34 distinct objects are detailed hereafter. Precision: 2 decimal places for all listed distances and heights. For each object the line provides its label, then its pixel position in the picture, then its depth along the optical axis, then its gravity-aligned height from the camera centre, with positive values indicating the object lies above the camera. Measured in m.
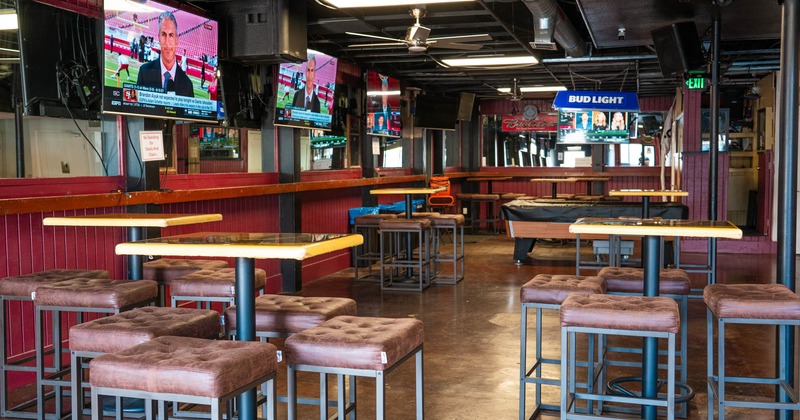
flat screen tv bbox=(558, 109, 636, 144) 15.55 +0.98
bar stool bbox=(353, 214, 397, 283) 9.00 -0.90
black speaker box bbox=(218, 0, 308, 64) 6.54 +1.28
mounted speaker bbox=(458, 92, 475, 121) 14.62 +1.33
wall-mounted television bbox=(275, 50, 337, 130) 7.73 +0.88
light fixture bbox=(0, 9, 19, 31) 4.73 +1.00
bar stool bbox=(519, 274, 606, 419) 4.08 -0.68
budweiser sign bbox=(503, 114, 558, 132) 16.52 +1.07
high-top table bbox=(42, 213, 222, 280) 4.31 -0.26
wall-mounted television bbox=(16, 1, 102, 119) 4.84 +0.78
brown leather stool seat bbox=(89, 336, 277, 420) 2.50 -0.67
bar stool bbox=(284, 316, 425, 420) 2.86 -0.69
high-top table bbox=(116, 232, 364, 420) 3.03 -0.31
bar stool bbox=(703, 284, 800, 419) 3.53 -0.68
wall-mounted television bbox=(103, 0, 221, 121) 5.25 +0.86
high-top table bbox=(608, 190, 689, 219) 7.72 -0.24
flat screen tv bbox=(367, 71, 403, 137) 10.68 +1.00
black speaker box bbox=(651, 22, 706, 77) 7.18 +1.17
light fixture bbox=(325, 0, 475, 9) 6.05 +1.38
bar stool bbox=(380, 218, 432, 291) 8.41 -1.03
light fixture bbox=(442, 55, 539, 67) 9.57 +1.44
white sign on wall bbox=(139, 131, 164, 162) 5.70 +0.24
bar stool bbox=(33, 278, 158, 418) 3.84 -0.63
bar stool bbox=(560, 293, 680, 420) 3.29 -0.67
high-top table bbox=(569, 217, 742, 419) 3.77 -0.31
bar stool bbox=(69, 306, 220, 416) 3.16 -0.67
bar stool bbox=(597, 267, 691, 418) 4.41 -0.69
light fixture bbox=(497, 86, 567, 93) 13.81 +1.54
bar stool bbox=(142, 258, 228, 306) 4.85 -0.61
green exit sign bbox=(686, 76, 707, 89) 8.60 +1.02
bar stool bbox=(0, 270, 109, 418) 4.18 -0.68
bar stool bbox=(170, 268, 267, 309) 4.34 -0.66
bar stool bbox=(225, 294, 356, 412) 3.54 -0.67
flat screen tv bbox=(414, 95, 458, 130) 12.75 +1.06
